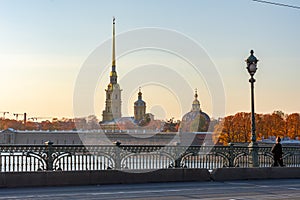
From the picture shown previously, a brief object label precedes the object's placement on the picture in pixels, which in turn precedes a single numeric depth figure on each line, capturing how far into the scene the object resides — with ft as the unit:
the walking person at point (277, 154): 77.20
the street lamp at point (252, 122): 76.07
